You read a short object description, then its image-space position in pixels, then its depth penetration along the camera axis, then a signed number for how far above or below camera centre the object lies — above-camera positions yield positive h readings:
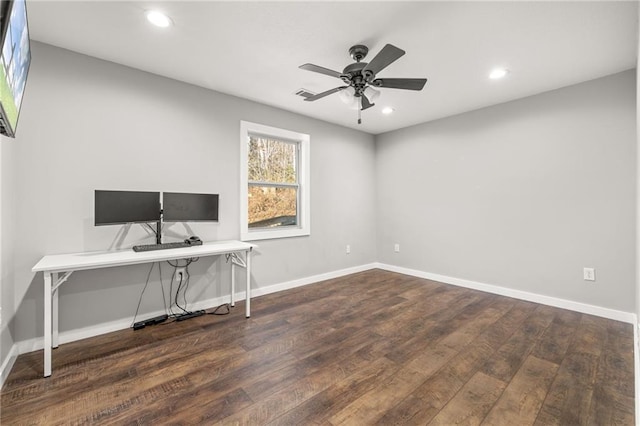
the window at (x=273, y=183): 3.63 +0.42
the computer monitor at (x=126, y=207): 2.42 +0.05
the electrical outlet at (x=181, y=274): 3.06 -0.66
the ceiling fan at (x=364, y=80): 2.10 +1.11
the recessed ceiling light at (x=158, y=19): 2.03 +1.43
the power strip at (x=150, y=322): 2.70 -1.07
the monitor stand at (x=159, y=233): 2.76 -0.20
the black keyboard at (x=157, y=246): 2.56 -0.31
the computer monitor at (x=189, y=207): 2.78 +0.06
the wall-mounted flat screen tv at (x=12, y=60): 0.90 +0.61
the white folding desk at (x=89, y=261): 1.92 -0.37
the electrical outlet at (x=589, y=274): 3.07 -0.65
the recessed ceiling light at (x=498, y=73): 2.85 +1.45
